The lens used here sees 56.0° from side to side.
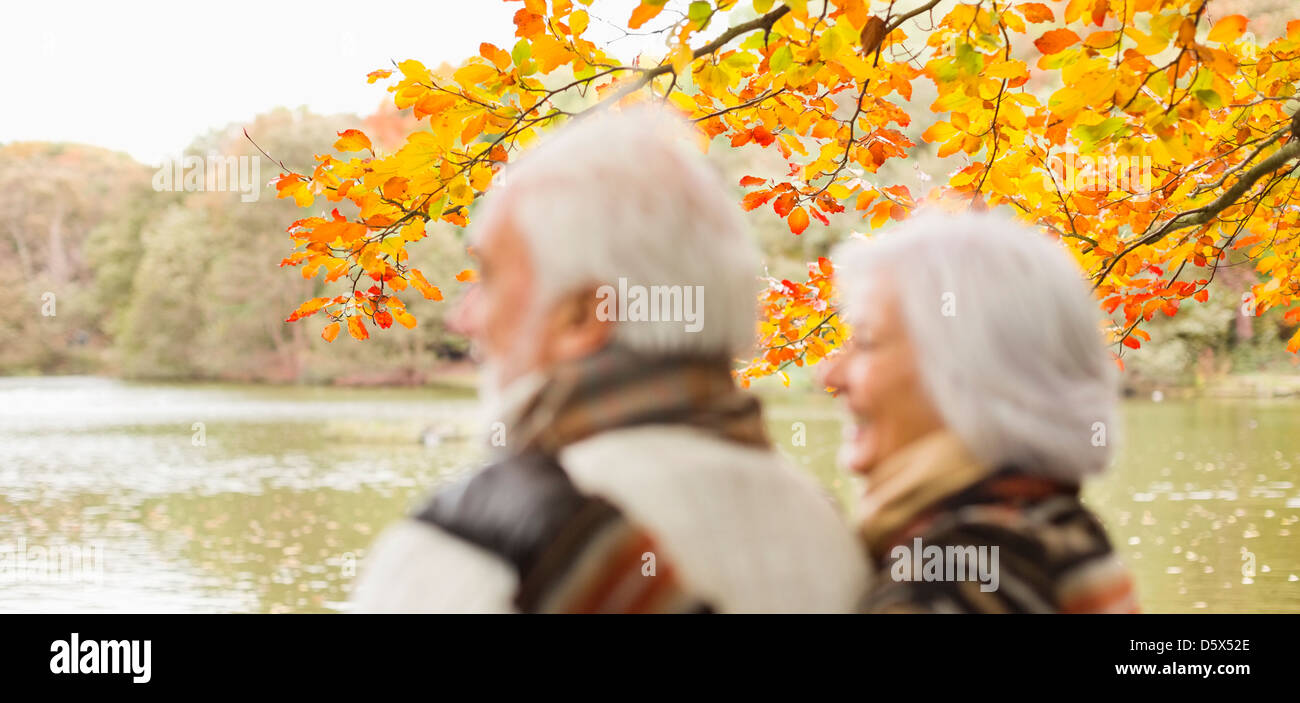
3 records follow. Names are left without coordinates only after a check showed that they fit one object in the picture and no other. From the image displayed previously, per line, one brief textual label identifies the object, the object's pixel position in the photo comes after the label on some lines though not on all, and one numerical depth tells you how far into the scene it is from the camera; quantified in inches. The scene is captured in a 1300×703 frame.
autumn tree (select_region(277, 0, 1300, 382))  135.8
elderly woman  51.9
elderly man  46.3
